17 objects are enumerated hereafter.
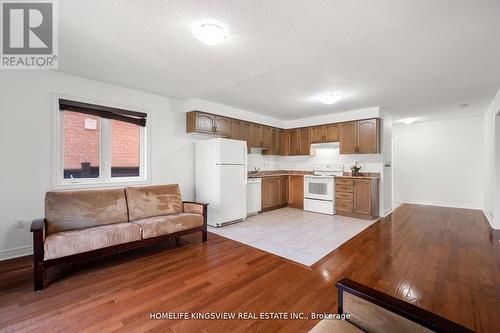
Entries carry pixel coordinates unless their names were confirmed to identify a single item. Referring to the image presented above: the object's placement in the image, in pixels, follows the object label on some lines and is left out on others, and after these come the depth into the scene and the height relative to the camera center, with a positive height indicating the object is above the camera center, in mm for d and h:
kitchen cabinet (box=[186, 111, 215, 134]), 4453 +904
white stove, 5406 -606
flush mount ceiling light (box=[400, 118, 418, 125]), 6398 +1335
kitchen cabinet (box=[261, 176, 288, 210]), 5742 -699
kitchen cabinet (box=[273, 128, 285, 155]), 6496 +730
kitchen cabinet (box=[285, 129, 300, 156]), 6485 +729
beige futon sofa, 2352 -753
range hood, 5850 +557
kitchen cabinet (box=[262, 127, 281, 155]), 6328 +623
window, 3354 +360
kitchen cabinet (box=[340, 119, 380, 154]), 5039 +686
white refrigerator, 4312 -241
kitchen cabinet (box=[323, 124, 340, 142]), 5664 +853
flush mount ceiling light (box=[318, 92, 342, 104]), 4068 +1267
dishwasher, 5199 -701
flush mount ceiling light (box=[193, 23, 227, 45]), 2080 +1278
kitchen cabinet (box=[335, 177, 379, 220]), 4953 -716
